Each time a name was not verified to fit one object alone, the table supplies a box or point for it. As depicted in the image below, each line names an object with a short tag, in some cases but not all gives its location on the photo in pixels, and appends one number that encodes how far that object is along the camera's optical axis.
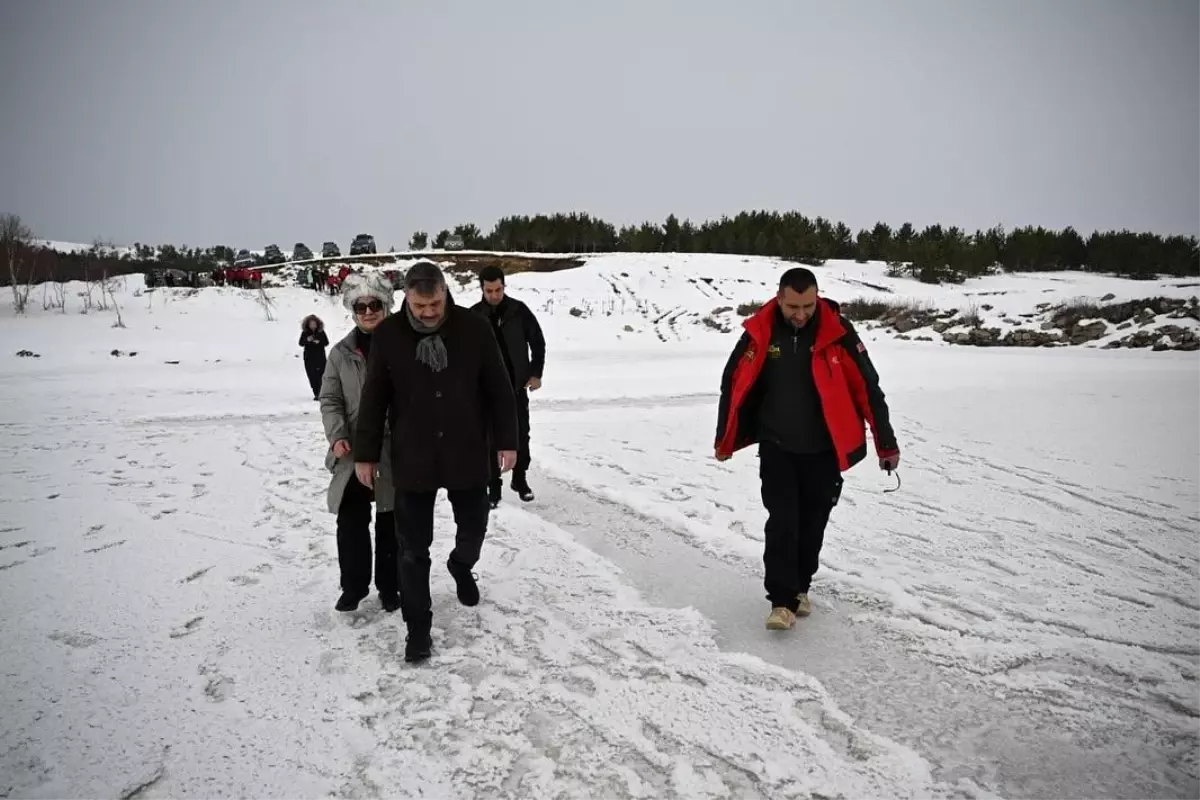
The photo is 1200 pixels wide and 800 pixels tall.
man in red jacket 3.33
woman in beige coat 3.43
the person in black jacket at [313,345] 9.42
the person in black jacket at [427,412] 3.02
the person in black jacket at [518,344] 5.32
